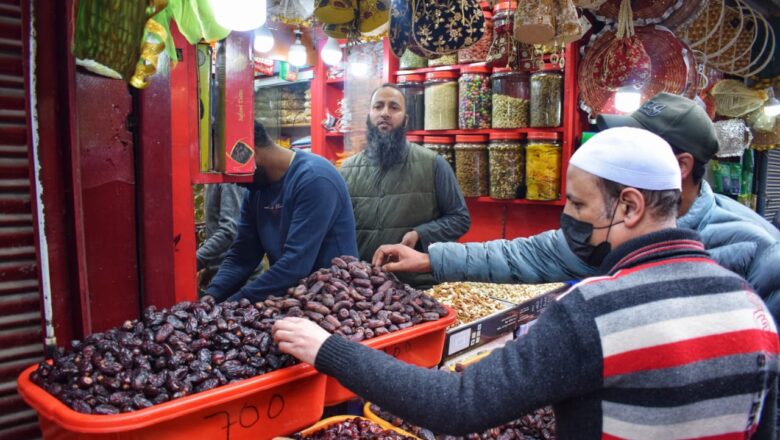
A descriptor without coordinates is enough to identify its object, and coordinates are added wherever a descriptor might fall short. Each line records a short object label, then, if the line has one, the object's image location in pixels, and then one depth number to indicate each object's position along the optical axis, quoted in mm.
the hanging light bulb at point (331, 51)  4078
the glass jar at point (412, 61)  4414
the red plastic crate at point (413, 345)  1412
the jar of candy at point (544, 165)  3803
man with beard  3124
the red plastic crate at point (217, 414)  964
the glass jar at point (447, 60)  4211
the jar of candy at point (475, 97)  4031
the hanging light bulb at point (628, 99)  3107
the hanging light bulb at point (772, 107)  5289
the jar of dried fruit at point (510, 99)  3916
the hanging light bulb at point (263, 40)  3801
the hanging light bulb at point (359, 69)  4746
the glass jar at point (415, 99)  4434
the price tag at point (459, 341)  2143
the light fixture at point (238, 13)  1403
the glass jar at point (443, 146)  4172
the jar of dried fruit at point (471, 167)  4062
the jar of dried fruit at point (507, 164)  3908
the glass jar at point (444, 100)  4191
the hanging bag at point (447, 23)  2453
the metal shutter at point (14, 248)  1357
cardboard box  2143
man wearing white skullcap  961
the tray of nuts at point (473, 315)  2178
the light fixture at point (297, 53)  4117
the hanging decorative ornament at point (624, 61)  2973
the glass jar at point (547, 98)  3795
